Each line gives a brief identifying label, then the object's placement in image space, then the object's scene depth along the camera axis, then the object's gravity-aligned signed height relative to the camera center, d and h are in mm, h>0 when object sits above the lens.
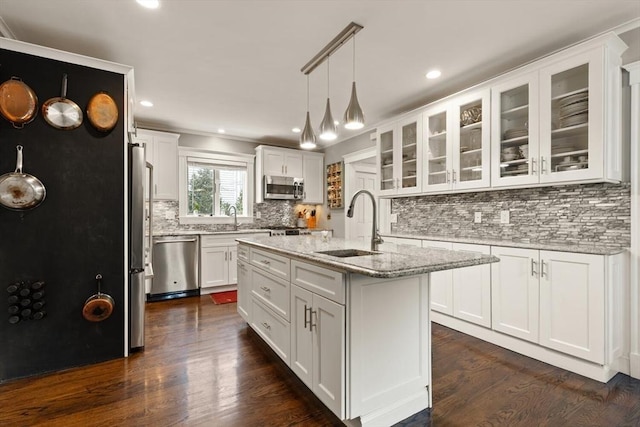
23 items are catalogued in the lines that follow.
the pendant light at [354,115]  2125 +687
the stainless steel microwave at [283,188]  5234 +443
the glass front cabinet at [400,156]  3590 +718
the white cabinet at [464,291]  2758 -760
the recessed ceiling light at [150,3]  1945 +1355
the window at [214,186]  4918 +453
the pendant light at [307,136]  2639 +665
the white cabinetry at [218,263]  4477 -753
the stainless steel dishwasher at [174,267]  4156 -766
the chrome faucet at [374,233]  2057 -139
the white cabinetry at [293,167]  5281 +821
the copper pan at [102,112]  2340 +784
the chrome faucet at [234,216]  5209 -59
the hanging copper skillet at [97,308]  2281 -722
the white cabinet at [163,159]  4395 +791
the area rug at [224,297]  4133 -1203
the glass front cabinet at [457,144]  2932 +725
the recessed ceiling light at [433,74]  2923 +1357
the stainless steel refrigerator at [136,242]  2555 -250
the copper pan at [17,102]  2055 +762
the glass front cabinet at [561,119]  2168 +749
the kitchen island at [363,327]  1543 -642
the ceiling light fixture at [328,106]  2133 +787
